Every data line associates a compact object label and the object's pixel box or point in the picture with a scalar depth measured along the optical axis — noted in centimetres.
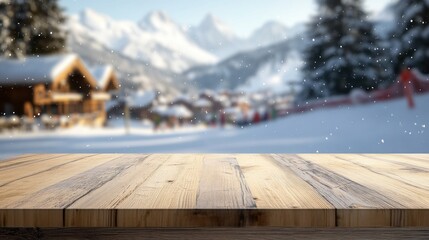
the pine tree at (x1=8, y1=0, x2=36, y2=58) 1390
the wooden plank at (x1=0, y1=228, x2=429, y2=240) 67
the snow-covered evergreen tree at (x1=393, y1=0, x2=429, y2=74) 1134
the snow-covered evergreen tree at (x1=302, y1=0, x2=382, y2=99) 1336
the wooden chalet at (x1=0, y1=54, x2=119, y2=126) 1134
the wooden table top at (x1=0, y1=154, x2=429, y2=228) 65
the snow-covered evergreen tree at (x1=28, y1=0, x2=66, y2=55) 1412
